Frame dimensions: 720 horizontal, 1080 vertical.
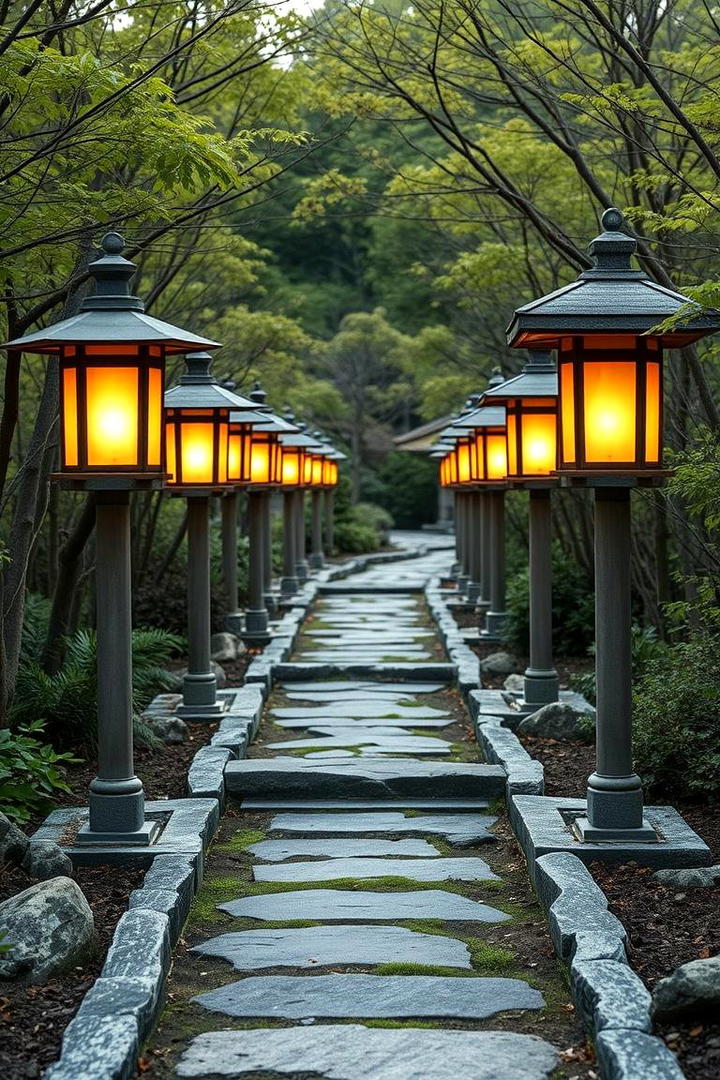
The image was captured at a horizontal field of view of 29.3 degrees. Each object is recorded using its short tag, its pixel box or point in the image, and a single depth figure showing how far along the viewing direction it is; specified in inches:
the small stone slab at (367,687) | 543.2
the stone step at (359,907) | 251.3
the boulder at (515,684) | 488.9
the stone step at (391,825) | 316.8
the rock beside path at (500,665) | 554.6
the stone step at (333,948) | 225.1
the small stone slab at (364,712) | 475.2
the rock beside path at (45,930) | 208.1
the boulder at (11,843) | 259.1
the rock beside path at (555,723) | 408.2
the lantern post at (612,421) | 266.1
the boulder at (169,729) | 408.8
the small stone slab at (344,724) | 453.1
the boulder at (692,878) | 251.3
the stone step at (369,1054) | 177.9
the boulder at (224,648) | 595.2
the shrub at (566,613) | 593.9
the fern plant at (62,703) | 374.9
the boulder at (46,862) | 256.8
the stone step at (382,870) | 279.6
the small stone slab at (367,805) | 343.9
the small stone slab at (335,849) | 299.4
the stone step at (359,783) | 350.6
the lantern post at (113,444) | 272.5
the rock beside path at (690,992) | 181.3
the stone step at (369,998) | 201.3
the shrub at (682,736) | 318.0
